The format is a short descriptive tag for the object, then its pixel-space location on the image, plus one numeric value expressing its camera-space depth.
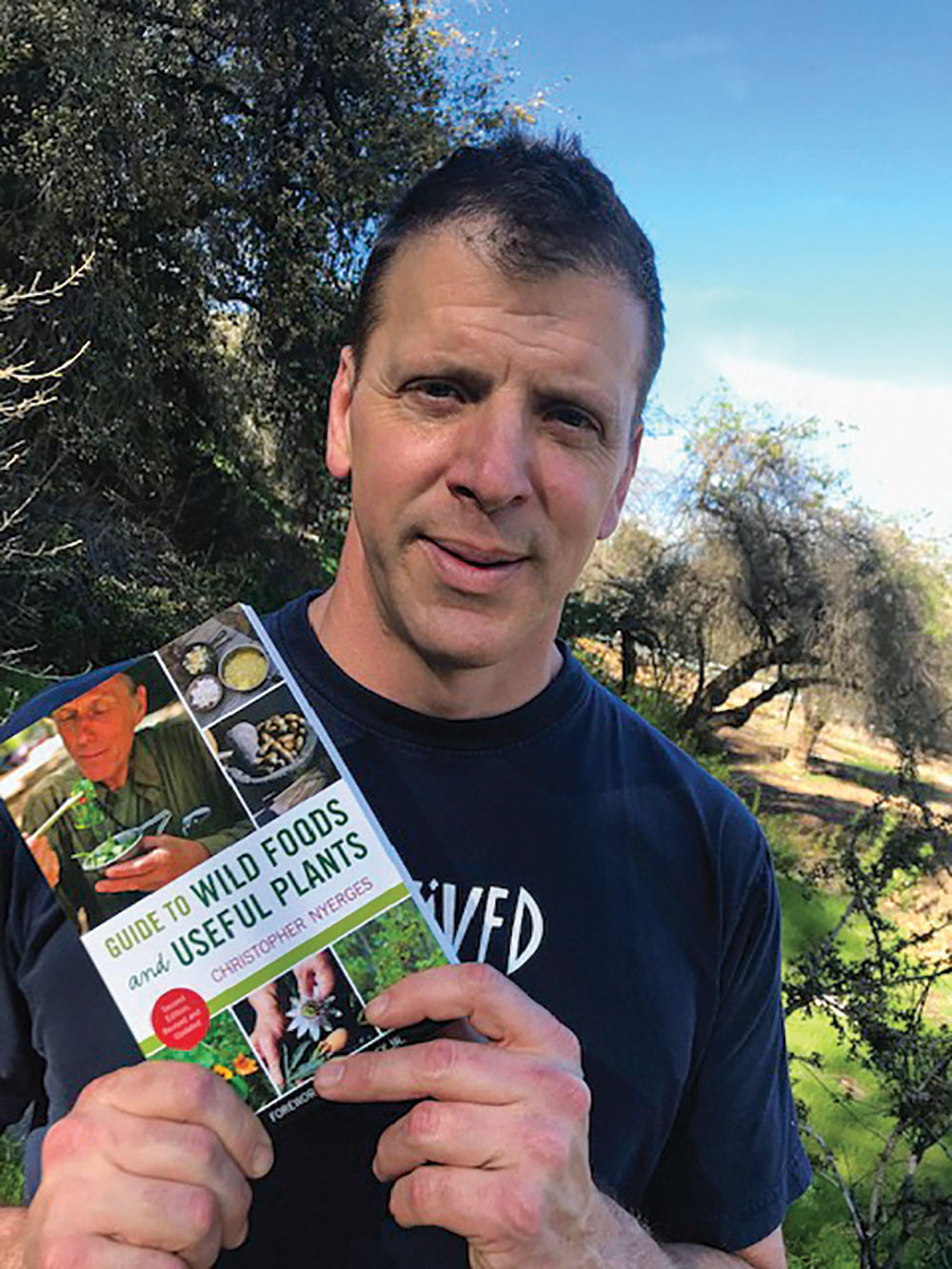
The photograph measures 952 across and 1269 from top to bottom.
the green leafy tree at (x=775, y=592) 12.68
